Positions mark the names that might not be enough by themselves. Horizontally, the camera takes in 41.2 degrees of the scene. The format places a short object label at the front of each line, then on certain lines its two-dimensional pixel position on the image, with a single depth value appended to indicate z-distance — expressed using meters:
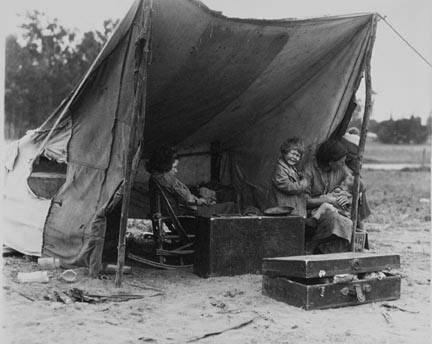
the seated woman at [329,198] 5.93
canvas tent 5.02
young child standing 6.23
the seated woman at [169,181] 5.90
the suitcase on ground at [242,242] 5.41
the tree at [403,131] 32.94
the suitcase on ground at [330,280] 4.36
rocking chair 5.68
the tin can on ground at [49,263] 5.60
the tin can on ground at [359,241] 6.43
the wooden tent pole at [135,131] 4.77
